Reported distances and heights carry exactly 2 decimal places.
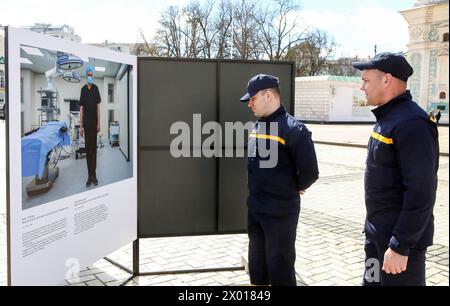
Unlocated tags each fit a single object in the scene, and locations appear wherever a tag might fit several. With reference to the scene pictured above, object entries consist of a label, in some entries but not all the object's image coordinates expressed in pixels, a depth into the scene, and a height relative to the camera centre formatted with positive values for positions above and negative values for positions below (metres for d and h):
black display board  4.89 -0.31
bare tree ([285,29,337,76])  53.41 +8.56
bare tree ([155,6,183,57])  43.34 +8.23
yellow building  52.78 +8.48
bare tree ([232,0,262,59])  42.66 +9.12
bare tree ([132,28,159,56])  43.06 +7.29
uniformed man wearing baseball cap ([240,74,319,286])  3.75 -0.42
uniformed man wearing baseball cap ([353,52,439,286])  2.74 -0.34
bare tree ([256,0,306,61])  45.92 +9.33
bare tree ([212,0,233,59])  42.66 +8.56
